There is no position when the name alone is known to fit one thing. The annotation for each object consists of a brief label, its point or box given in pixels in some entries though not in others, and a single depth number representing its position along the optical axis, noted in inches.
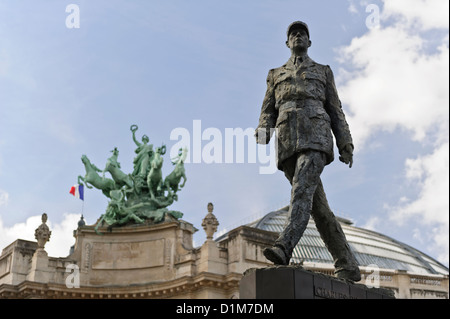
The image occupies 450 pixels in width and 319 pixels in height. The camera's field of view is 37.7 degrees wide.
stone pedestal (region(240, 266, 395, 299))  301.0
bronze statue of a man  346.0
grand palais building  1385.3
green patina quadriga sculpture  1526.8
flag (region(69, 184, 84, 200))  1611.7
